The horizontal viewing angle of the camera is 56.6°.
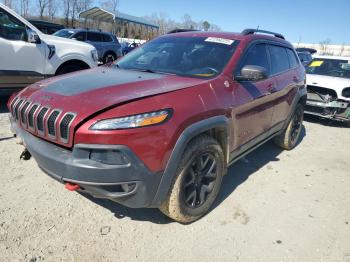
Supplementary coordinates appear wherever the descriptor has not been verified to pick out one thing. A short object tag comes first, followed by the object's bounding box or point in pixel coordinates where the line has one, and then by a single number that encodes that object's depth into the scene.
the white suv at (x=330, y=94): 7.43
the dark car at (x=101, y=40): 15.34
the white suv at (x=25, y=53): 5.70
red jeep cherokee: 2.34
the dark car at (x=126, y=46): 20.97
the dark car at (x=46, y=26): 18.31
